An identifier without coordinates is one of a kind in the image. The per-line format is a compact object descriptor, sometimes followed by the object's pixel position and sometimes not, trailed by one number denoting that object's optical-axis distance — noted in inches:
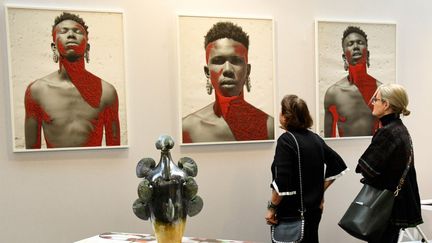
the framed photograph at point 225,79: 112.8
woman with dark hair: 91.3
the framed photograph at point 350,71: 122.3
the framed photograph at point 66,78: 102.7
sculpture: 68.1
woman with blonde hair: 89.4
